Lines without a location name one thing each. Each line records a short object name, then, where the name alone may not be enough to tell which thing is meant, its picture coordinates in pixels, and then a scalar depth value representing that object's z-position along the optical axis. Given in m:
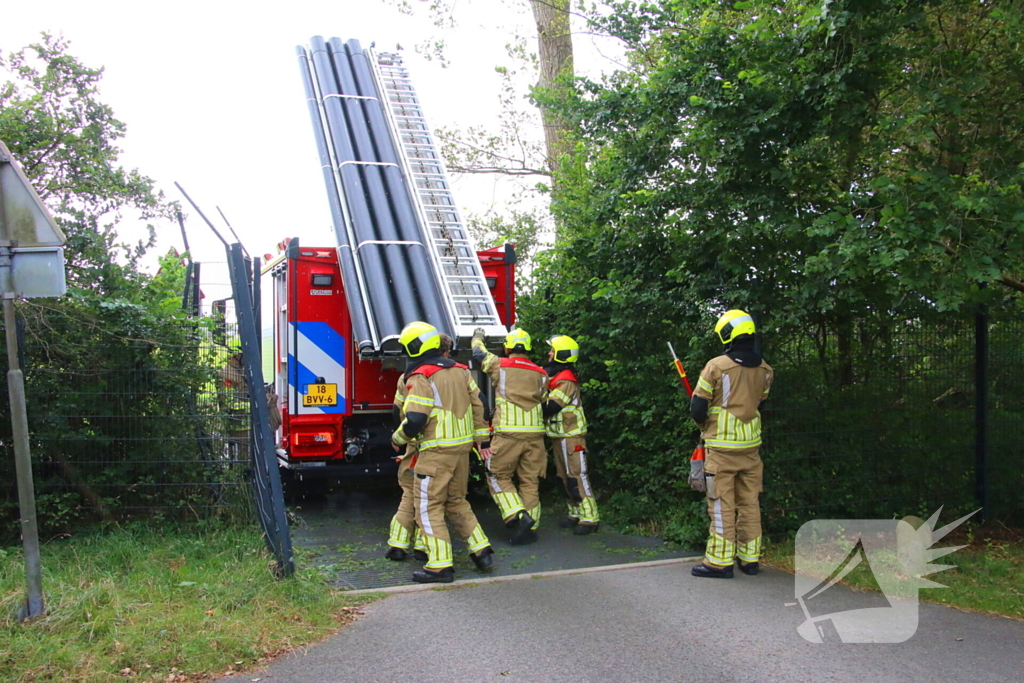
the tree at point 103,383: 6.71
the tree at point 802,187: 5.65
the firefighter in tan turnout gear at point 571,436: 7.69
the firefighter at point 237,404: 6.98
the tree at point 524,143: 14.74
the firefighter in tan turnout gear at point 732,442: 6.20
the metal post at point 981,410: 7.43
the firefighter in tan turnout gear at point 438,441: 6.27
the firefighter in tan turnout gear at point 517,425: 7.39
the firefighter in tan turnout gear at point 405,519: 6.73
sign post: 4.88
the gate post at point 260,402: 5.63
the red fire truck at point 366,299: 7.98
